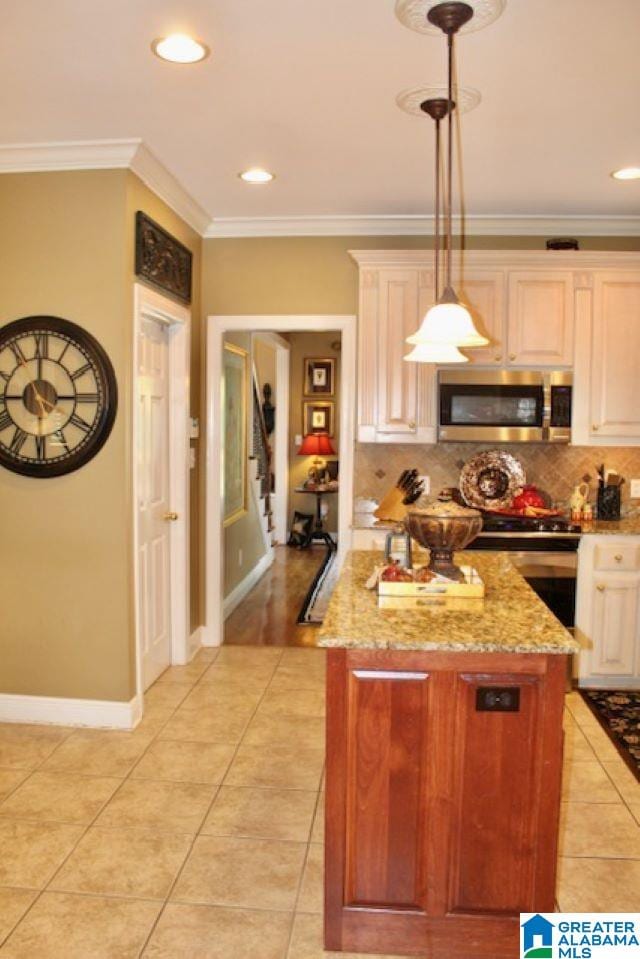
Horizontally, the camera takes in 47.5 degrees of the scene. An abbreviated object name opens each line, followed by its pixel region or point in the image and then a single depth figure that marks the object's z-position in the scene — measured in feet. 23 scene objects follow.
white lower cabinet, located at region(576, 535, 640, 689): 13.35
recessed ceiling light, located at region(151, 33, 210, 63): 7.82
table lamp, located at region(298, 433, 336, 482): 26.86
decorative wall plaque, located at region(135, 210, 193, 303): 11.57
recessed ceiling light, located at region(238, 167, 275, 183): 11.94
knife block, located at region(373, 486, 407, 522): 11.25
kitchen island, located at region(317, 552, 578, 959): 6.40
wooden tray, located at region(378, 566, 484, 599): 7.60
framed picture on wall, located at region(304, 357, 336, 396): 28.19
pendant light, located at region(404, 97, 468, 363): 8.64
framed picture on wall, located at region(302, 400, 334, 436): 28.25
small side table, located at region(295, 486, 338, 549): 26.91
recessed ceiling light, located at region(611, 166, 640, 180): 11.66
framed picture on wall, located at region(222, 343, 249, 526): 18.57
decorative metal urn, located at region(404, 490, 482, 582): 7.70
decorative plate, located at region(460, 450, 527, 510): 15.01
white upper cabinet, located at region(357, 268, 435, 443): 14.12
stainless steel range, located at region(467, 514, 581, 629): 13.30
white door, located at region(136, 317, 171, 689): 12.70
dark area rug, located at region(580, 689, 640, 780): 11.15
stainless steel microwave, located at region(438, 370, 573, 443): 14.02
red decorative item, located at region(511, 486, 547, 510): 14.70
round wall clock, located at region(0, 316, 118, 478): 11.10
